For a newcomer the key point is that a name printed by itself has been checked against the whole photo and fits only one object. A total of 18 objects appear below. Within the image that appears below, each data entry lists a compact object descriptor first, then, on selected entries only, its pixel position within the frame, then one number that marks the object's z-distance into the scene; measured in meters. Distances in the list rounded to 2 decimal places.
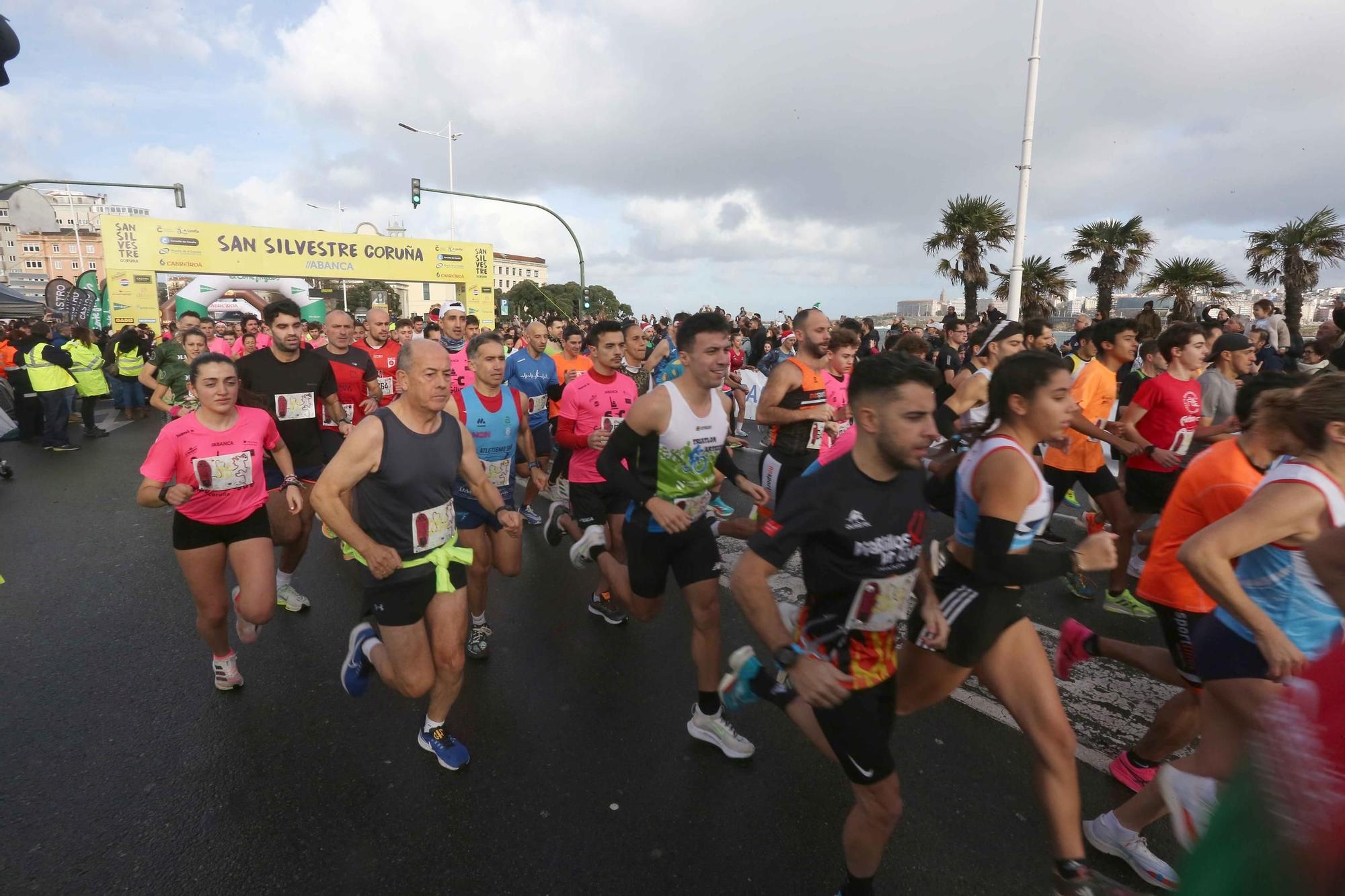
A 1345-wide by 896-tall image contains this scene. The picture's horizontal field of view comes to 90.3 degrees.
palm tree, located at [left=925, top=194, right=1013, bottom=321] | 20.80
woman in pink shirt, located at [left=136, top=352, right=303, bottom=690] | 3.69
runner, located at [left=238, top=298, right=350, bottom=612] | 4.98
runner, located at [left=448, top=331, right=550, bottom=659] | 4.24
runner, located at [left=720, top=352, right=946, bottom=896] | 2.10
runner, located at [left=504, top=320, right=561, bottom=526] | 7.30
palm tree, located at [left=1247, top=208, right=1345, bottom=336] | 15.77
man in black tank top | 3.10
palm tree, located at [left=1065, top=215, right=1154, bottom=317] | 18.12
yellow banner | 27.09
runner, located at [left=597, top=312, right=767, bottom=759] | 3.30
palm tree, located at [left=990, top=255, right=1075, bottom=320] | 19.58
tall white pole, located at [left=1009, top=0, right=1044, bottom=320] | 13.11
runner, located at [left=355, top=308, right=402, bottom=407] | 7.44
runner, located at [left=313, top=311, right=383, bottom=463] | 6.18
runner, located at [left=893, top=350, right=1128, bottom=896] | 2.22
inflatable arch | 29.81
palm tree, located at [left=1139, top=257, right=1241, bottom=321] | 16.06
